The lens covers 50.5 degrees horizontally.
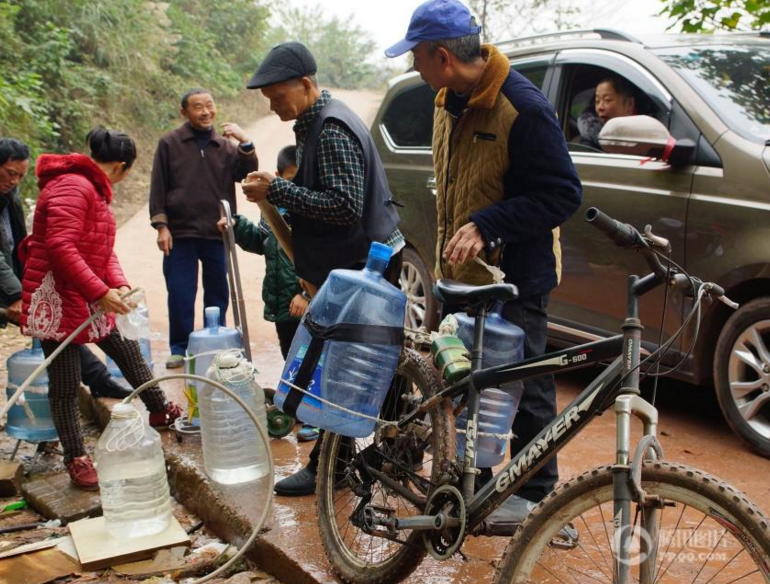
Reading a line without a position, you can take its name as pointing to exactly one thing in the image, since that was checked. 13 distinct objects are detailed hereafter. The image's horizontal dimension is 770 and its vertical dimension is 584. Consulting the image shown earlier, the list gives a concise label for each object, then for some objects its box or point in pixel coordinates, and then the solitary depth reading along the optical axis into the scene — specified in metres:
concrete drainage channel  3.23
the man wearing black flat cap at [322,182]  3.32
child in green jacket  4.32
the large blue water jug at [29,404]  4.62
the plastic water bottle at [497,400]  2.84
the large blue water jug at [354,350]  2.88
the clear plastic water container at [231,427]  3.88
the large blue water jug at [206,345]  4.42
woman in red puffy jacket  3.78
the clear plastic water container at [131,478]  3.58
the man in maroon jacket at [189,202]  5.65
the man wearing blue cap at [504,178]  2.86
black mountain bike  2.06
